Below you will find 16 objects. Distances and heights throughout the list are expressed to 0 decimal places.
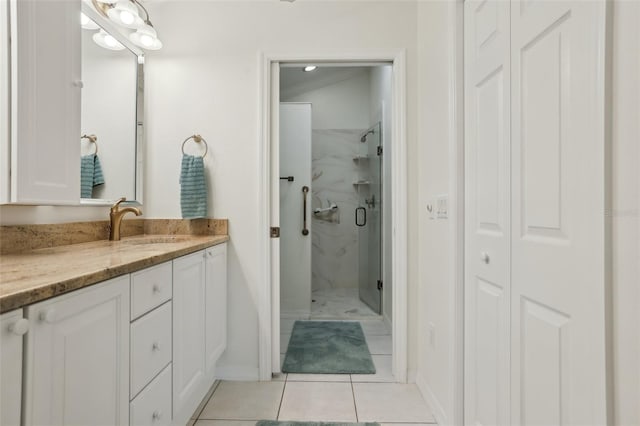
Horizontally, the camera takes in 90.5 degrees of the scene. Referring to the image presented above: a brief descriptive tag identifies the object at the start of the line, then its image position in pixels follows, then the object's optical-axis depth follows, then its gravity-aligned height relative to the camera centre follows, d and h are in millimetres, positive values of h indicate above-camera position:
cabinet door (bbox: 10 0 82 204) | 1071 +409
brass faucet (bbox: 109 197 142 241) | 1796 -19
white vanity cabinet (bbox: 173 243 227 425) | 1411 -565
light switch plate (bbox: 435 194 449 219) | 1560 +46
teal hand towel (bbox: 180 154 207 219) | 2000 +152
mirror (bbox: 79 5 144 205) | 1657 +572
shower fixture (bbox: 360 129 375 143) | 3691 +983
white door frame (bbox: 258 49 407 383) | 2031 +145
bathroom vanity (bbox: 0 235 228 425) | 671 -346
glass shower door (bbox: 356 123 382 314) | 3398 -41
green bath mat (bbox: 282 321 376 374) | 2166 -1043
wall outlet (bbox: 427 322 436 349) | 1748 -669
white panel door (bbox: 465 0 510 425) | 1114 +15
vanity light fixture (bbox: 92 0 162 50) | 1753 +1118
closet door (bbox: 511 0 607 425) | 721 +7
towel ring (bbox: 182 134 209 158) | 2093 +493
